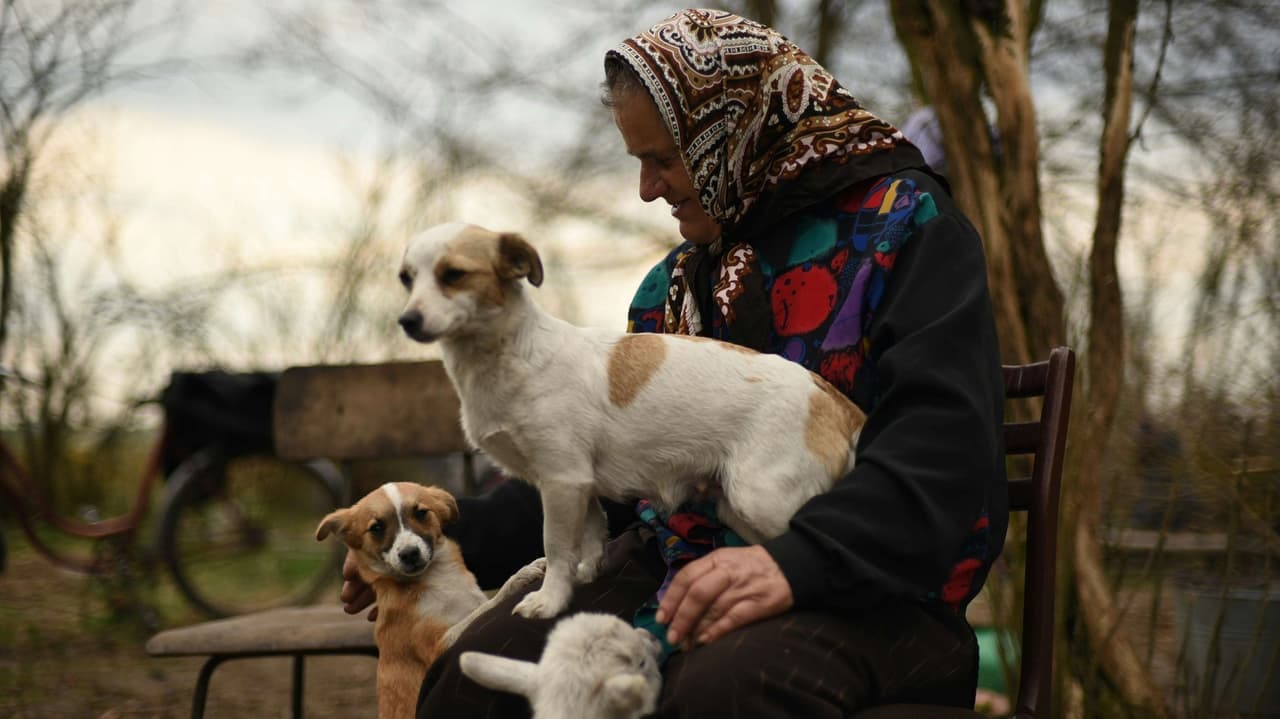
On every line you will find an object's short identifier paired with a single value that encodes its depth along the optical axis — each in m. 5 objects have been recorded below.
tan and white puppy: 2.64
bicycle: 6.91
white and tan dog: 1.91
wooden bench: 4.66
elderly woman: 1.80
